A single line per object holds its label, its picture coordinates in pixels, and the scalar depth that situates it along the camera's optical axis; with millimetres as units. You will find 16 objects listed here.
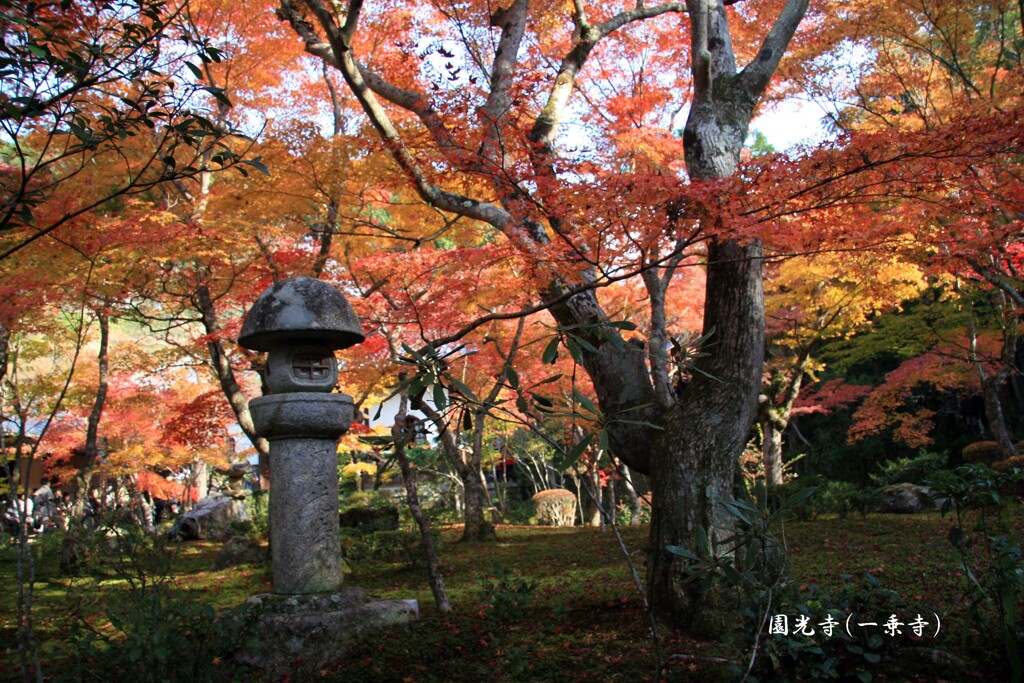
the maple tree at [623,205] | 4547
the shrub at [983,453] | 11062
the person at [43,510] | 14155
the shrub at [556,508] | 14766
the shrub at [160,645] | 3215
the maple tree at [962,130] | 4445
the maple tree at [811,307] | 9219
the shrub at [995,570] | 2787
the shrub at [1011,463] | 8714
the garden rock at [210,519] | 14953
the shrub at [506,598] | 4484
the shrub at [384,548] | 8727
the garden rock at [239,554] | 9938
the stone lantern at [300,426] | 4660
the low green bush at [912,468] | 12977
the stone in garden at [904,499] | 10648
